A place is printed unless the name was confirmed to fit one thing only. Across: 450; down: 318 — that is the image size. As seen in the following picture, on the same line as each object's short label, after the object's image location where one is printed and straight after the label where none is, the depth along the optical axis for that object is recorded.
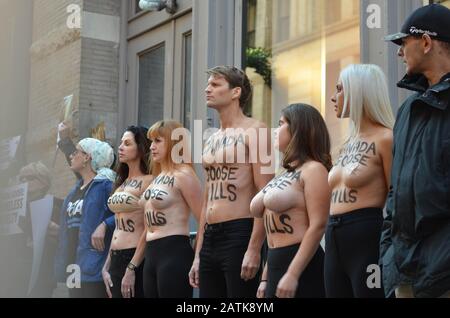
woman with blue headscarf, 7.16
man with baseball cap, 3.56
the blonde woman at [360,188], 4.54
